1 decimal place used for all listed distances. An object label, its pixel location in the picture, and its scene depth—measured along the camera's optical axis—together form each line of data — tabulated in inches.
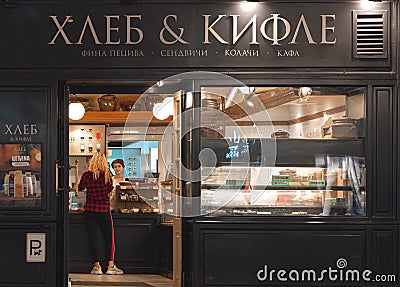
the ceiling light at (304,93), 325.7
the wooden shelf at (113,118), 510.6
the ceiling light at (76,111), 475.5
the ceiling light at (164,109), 417.0
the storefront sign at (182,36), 322.7
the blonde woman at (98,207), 469.1
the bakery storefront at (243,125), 320.5
